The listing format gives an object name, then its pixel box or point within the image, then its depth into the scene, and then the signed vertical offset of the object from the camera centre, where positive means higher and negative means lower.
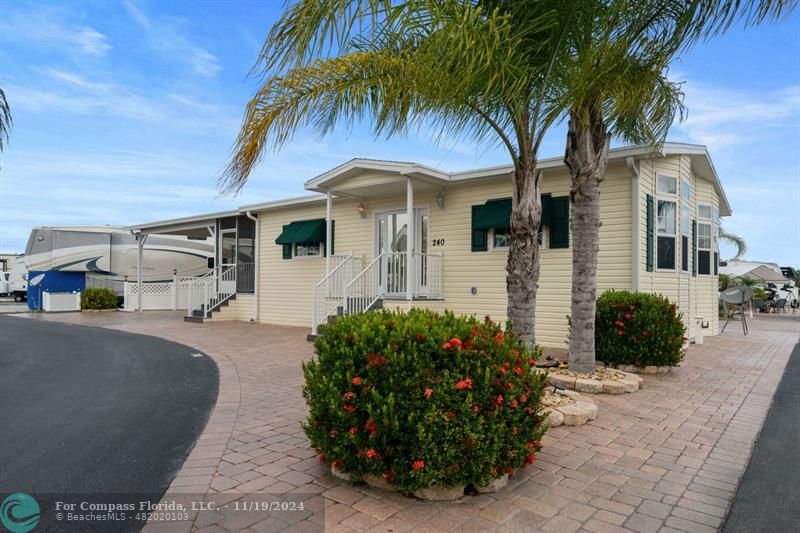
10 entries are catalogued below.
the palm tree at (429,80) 3.13 +1.54
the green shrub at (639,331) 6.76 -0.81
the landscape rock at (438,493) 2.89 -1.29
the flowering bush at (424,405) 2.81 -0.78
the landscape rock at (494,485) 2.98 -1.30
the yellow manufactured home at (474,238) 8.79 +0.69
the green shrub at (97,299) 18.59 -1.16
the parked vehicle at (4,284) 31.73 -1.09
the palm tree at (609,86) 4.00 +1.90
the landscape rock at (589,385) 5.71 -1.31
